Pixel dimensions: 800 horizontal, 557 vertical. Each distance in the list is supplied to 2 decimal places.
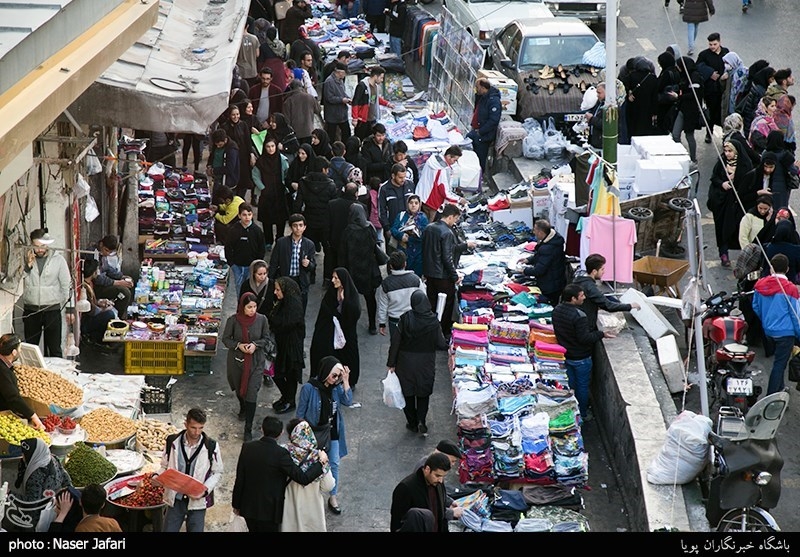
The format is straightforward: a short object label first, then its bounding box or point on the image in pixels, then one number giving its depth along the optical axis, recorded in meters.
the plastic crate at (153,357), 16.20
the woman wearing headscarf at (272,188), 19.11
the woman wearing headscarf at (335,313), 15.31
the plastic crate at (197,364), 16.36
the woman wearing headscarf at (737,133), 19.23
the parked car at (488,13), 26.75
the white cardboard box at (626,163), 19.23
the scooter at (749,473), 12.49
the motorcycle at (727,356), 14.86
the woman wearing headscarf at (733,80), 22.80
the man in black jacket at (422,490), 11.38
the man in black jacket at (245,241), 17.09
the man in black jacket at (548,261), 17.06
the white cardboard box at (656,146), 19.31
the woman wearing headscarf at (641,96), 21.95
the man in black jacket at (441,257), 16.84
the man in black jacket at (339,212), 17.70
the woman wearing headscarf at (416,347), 14.70
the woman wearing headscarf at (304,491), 12.18
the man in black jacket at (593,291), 15.47
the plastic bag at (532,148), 22.19
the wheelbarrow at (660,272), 17.52
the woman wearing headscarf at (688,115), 22.11
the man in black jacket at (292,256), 16.61
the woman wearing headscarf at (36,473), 11.70
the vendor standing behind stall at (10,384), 12.87
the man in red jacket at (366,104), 22.84
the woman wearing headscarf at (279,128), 20.80
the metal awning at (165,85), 15.49
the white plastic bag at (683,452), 12.88
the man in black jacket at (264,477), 12.01
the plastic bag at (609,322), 15.61
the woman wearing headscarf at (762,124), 20.11
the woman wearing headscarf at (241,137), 20.33
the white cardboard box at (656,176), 18.80
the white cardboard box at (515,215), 20.09
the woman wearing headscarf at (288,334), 15.16
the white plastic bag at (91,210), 16.70
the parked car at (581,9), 28.62
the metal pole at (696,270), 13.75
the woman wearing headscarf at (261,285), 15.52
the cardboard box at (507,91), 23.20
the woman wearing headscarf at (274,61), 23.50
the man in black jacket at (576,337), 15.20
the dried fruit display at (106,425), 13.43
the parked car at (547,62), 23.33
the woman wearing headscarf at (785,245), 16.69
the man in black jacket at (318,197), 18.19
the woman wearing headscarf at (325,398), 13.09
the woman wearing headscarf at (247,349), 14.77
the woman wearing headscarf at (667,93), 22.02
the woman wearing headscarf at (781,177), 18.55
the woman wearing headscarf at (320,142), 20.34
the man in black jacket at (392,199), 18.53
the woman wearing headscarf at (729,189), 18.78
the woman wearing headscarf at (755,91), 21.92
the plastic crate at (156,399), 14.82
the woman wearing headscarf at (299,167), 18.95
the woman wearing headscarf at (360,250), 16.98
